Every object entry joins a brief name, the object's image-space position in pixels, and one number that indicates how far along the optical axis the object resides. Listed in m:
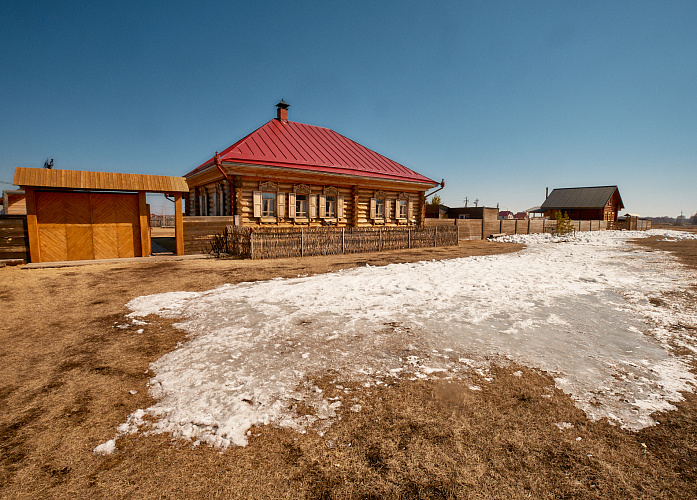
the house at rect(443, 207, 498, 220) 28.60
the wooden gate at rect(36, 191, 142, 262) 10.92
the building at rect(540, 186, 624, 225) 47.53
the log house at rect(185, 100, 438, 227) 15.19
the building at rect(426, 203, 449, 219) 37.78
